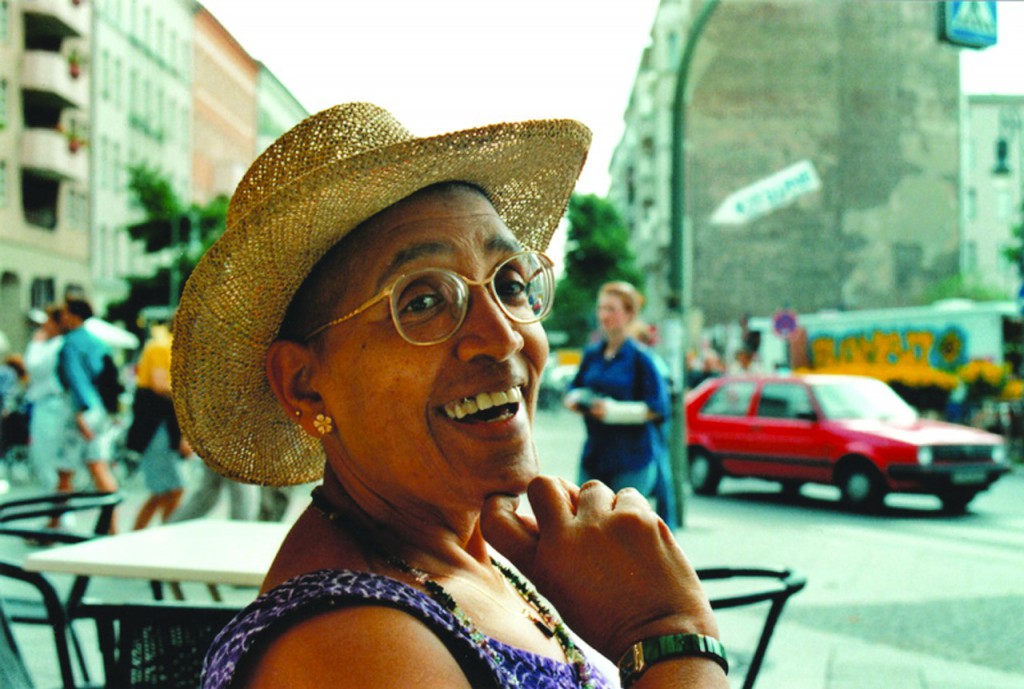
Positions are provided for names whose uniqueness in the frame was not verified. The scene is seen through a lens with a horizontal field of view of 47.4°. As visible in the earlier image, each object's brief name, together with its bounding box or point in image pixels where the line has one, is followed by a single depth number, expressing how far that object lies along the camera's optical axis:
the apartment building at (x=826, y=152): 50.81
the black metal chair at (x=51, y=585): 3.51
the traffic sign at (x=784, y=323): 23.47
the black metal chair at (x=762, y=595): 3.02
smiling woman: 1.47
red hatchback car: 13.23
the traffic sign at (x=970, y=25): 9.09
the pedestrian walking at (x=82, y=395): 9.52
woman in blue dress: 7.57
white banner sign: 14.76
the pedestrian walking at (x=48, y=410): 9.79
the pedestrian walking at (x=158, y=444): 8.90
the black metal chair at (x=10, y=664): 2.51
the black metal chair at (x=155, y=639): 2.84
